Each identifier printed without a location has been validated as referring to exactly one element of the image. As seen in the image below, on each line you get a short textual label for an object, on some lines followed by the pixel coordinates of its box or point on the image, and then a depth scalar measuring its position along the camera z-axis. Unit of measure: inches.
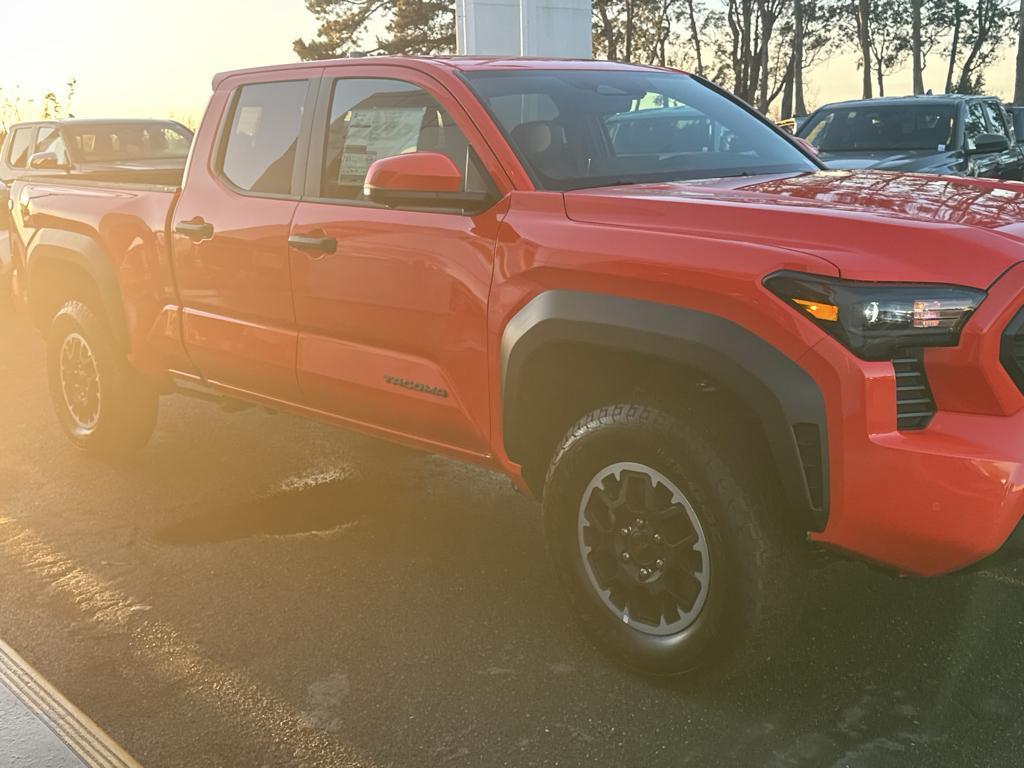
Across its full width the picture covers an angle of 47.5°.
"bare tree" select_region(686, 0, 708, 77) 2113.7
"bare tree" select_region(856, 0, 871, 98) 1847.9
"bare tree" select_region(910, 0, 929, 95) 1784.0
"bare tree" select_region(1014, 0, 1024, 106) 1439.2
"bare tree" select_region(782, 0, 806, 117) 1845.5
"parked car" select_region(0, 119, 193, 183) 474.3
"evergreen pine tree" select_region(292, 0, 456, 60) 1987.0
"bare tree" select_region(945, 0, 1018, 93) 2159.2
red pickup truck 110.7
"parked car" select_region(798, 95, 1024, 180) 387.9
